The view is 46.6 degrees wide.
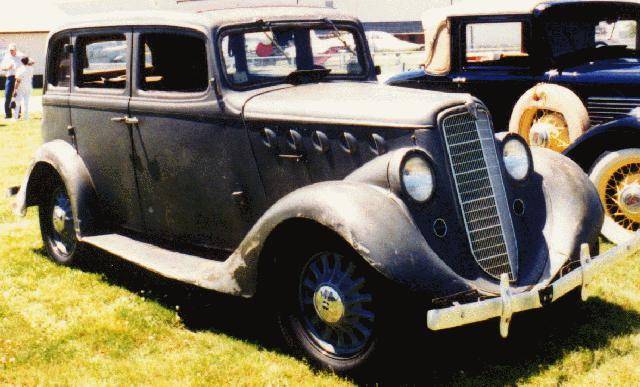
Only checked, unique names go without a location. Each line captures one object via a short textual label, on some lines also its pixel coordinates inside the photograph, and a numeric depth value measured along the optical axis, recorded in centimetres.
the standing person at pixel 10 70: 1636
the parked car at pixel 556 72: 593
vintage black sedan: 354
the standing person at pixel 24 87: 1612
